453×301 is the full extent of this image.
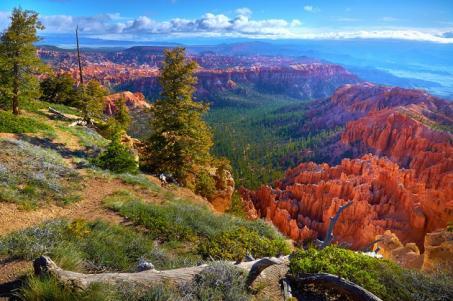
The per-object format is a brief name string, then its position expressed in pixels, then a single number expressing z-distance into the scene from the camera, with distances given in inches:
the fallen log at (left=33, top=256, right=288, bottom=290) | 259.3
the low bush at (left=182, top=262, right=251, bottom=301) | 275.9
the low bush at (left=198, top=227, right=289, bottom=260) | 418.0
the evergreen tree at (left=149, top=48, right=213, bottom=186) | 996.6
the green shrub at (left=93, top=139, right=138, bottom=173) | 844.6
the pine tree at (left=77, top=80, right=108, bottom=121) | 1214.3
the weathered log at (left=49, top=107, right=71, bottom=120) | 1276.0
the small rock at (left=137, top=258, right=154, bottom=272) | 316.1
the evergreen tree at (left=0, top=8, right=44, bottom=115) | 915.4
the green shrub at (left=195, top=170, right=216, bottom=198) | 1073.5
